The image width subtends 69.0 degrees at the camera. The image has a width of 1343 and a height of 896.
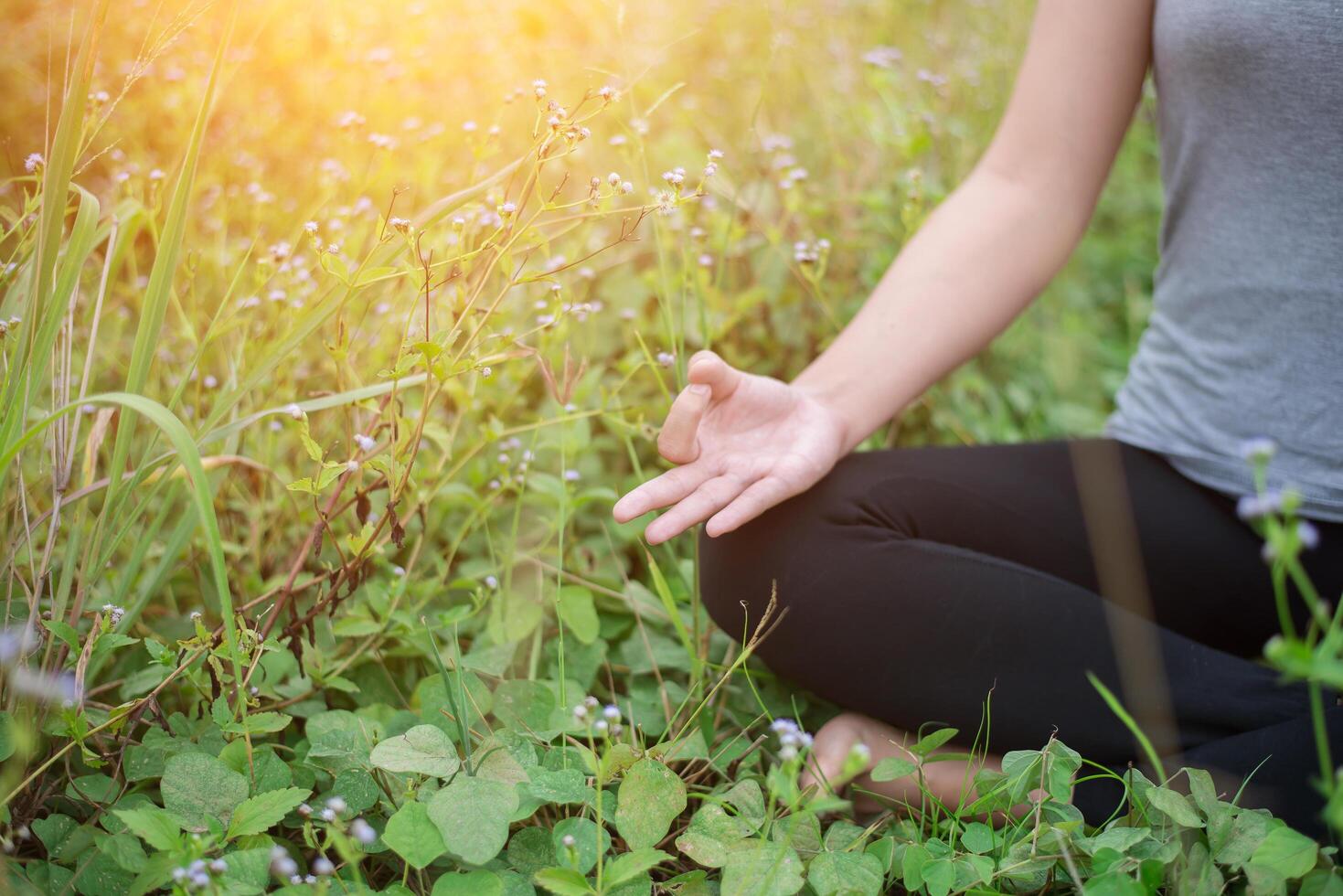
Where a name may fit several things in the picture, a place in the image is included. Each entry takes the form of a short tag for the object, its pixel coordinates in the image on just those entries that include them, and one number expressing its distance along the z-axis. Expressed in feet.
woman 3.54
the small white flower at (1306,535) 1.58
